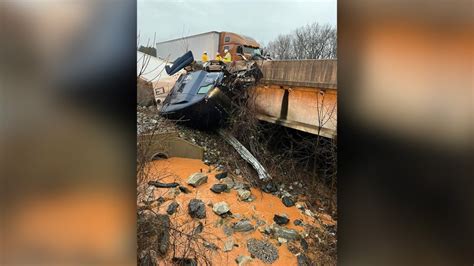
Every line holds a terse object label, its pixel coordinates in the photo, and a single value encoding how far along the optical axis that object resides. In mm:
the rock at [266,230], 2677
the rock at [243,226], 2612
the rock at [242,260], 2352
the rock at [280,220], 2816
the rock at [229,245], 2414
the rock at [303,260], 2492
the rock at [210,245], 2296
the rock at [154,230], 1865
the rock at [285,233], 2682
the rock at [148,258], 1824
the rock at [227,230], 2540
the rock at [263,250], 2453
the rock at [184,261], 2055
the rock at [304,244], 2636
